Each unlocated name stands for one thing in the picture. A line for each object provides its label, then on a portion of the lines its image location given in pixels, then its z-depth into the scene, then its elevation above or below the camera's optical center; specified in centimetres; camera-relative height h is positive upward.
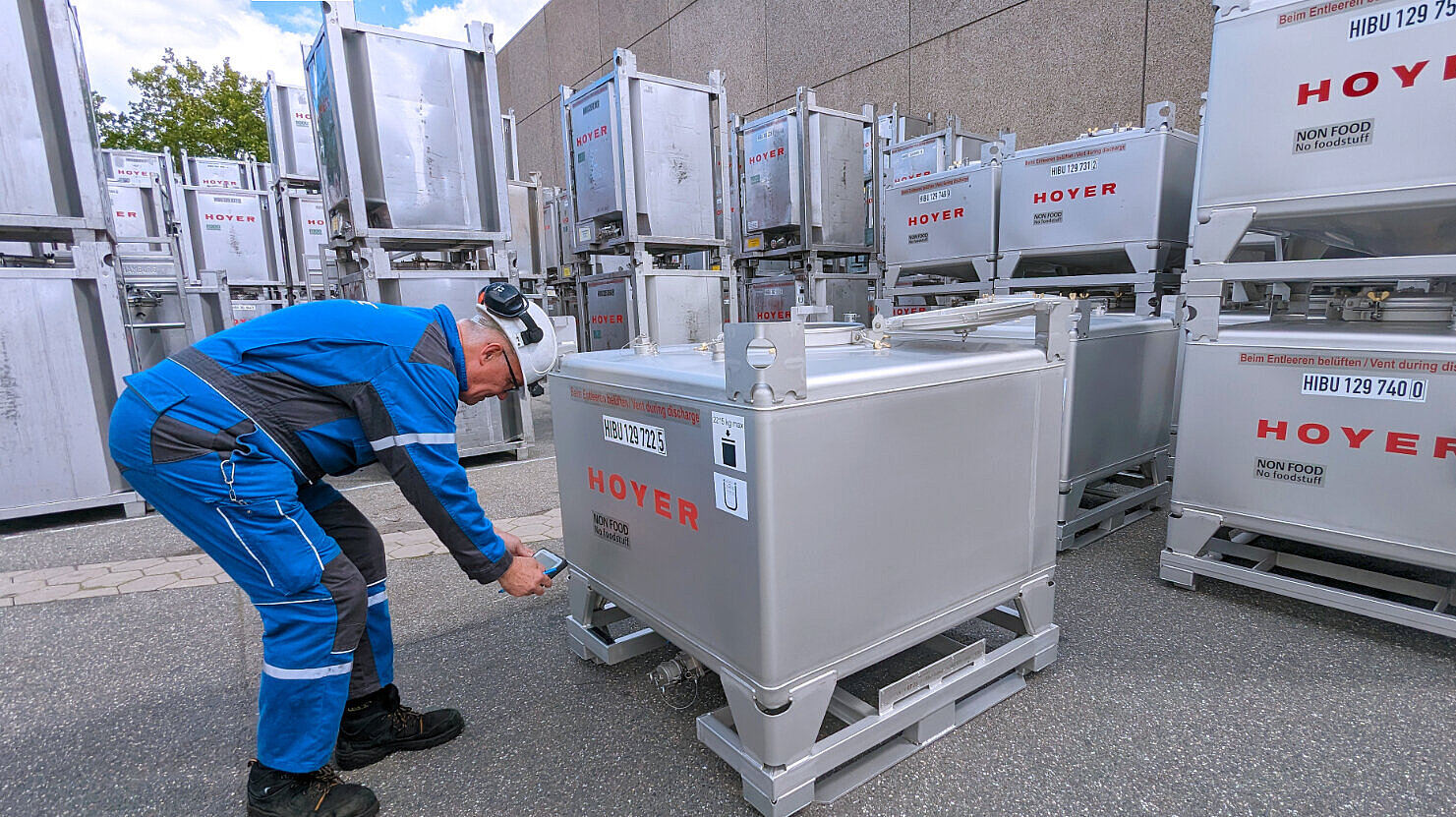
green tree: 1869 +547
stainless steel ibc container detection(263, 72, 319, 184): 885 +232
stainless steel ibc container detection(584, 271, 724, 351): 655 -15
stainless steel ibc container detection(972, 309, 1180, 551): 324 -71
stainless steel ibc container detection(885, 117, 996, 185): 712 +143
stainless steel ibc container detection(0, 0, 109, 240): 379 +107
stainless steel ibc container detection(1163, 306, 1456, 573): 236 -63
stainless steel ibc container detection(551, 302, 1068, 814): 155 -58
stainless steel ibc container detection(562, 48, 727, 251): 618 +130
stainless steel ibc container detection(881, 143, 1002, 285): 511 +49
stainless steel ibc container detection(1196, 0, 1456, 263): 227 +54
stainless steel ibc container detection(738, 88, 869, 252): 722 +122
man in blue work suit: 161 -38
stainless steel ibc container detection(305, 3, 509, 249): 470 +123
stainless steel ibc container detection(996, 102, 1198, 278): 413 +52
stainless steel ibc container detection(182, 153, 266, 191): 1180 +239
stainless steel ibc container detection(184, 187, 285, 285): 895 +99
